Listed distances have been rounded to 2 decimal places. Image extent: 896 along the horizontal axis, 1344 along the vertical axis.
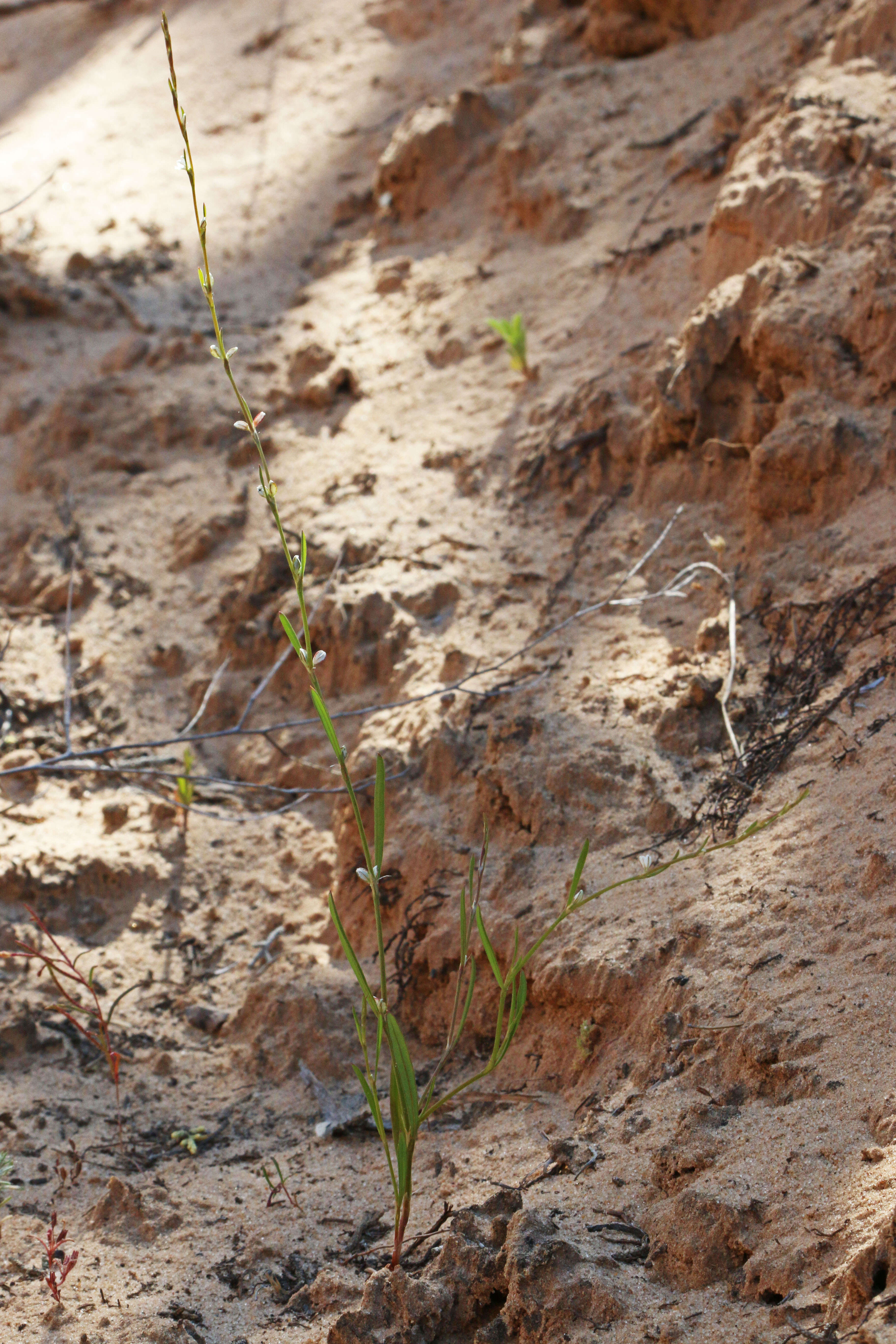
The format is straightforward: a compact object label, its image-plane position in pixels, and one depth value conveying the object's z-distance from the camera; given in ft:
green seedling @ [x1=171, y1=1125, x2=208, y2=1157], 14.05
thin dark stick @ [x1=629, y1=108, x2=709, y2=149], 27.76
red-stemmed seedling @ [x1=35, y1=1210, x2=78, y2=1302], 11.22
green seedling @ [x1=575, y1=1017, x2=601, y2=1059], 13.05
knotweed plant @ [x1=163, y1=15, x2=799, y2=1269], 9.53
